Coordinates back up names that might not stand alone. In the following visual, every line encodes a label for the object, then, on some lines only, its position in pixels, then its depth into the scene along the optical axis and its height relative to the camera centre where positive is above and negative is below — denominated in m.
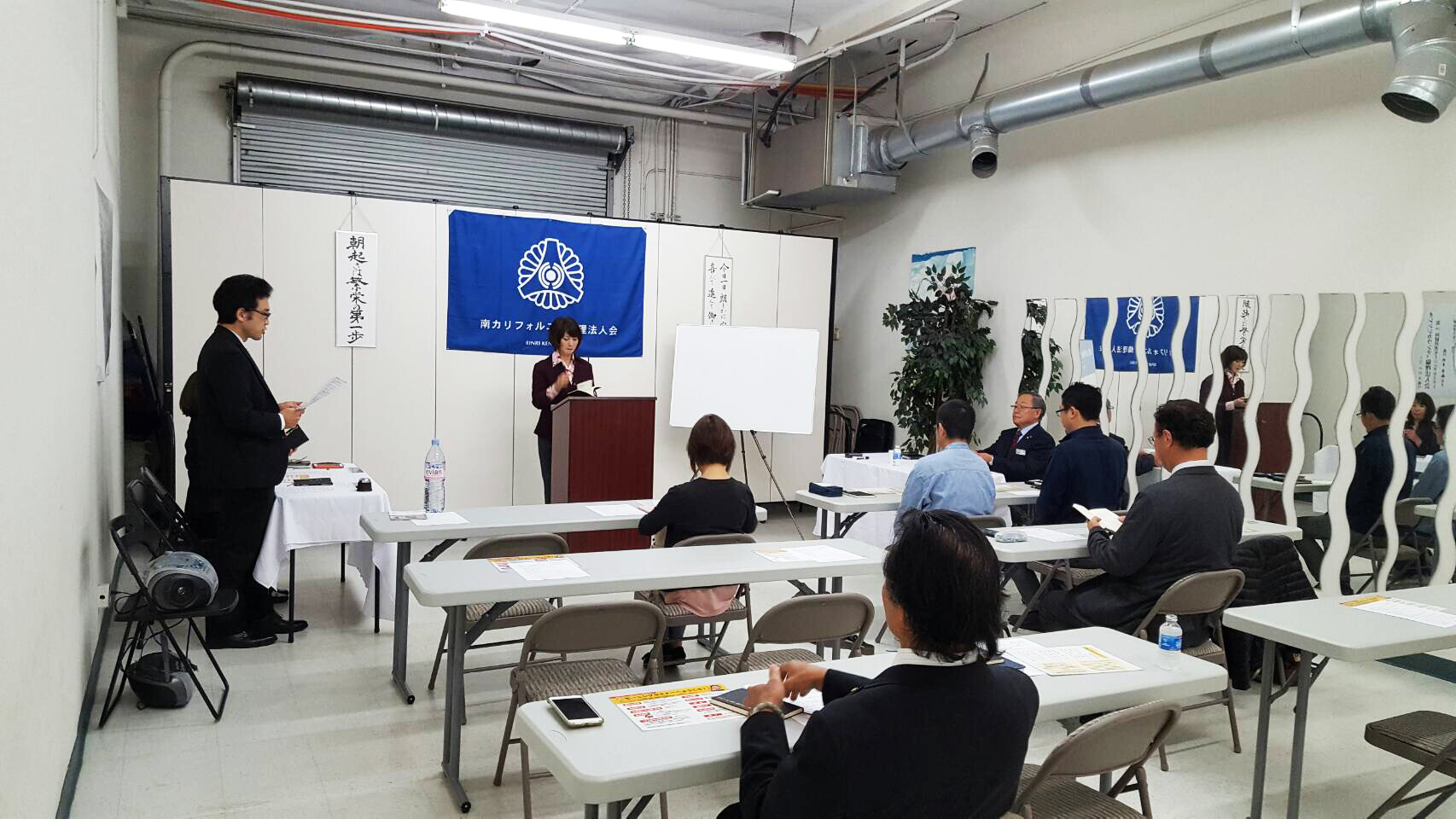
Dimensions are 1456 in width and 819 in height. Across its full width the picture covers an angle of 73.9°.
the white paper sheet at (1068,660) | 2.37 -0.76
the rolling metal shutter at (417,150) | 7.39 +1.51
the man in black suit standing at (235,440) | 4.04 -0.48
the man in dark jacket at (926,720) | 1.54 -0.60
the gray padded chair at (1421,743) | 2.60 -1.04
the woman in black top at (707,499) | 3.87 -0.62
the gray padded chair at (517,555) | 3.58 -0.84
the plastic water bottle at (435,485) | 4.34 -0.68
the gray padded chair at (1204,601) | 3.30 -0.84
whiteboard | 7.63 -0.28
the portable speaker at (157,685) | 3.58 -1.33
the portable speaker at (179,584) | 3.43 -0.92
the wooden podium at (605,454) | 5.75 -0.69
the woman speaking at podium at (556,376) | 6.49 -0.26
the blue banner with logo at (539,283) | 7.09 +0.41
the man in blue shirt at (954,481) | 4.46 -0.60
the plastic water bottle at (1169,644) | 2.38 -0.71
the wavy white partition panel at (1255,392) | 5.27 -0.17
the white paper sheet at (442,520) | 3.87 -0.76
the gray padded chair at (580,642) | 2.74 -0.88
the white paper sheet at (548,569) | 3.08 -0.76
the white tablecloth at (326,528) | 4.27 -0.89
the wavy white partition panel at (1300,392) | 5.07 -0.14
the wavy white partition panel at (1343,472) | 4.85 -0.54
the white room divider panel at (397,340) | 6.26 -0.06
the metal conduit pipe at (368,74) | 6.96 +2.06
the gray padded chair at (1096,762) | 1.93 -0.83
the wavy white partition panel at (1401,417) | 4.59 -0.24
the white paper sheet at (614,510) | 4.21 -0.75
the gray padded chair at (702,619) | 3.64 -1.02
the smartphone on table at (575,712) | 1.92 -0.76
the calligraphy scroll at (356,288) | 6.67 +0.30
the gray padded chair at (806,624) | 2.88 -0.85
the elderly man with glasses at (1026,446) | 5.88 -0.56
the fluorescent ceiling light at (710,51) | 5.97 +1.84
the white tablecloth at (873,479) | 6.18 -0.85
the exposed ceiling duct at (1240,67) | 4.21 +1.63
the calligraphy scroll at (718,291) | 7.98 +0.44
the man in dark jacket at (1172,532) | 3.48 -0.63
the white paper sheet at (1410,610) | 2.89 -0.75
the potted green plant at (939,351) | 7.38 +0.00
